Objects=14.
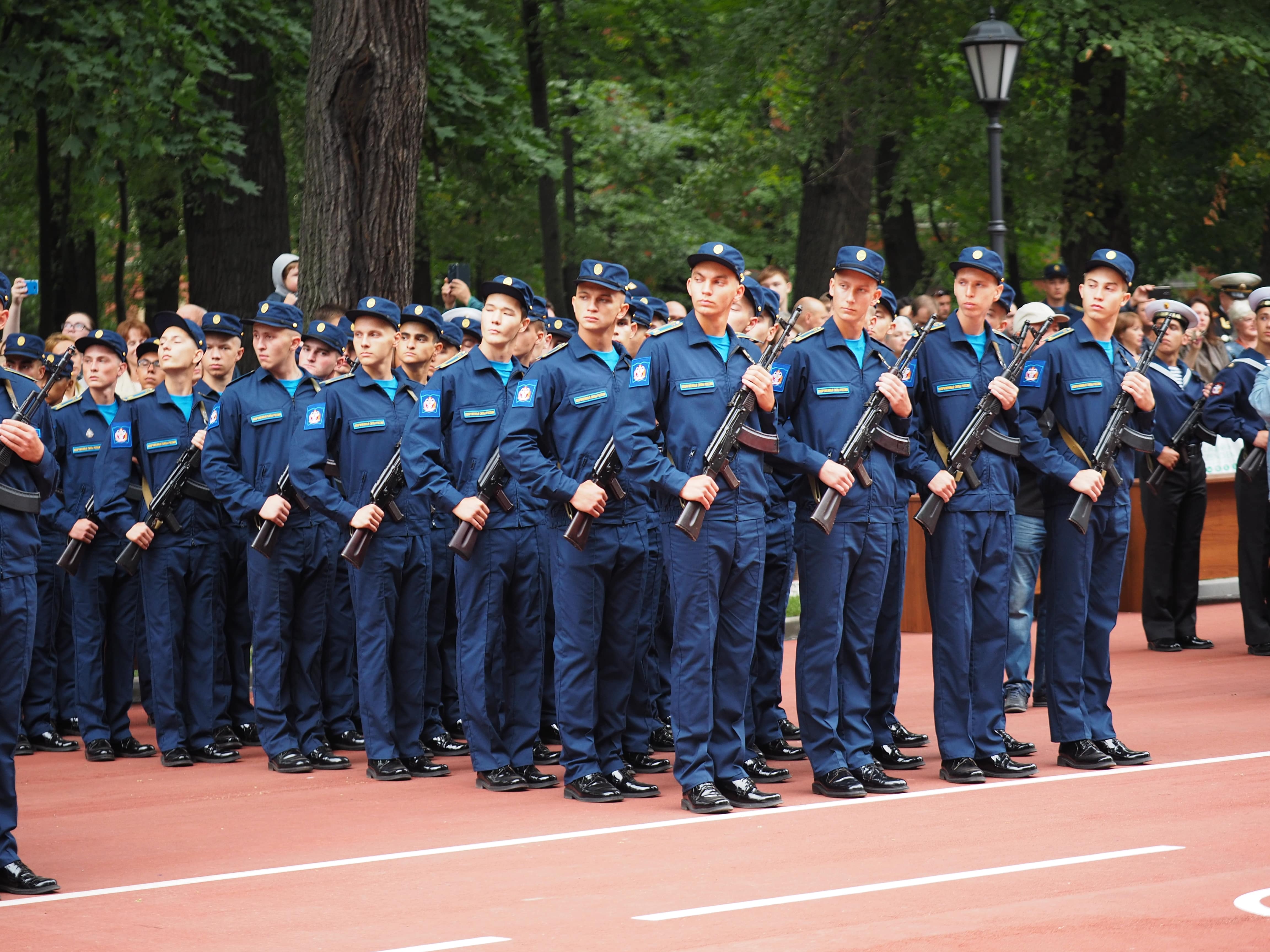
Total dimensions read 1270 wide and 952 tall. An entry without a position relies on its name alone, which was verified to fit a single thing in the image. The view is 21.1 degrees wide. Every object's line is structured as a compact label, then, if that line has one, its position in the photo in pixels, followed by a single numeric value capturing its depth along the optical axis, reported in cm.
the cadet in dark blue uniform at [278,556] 1823
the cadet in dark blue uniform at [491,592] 1672
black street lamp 2915
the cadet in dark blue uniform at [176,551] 1886
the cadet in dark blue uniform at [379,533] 1752
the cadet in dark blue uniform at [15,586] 1291
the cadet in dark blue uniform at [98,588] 1948
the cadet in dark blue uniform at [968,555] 1631
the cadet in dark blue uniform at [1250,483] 2354
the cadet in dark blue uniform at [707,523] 1504
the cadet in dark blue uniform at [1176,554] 2513
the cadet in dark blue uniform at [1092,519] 1676
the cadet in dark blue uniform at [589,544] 1597
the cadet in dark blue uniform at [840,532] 1569
